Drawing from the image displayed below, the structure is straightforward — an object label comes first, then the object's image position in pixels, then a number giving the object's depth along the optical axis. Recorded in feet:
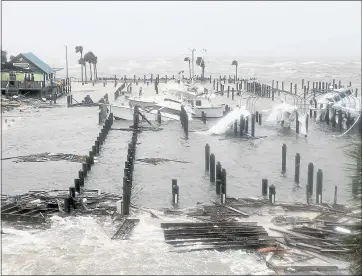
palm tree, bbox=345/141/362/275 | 30.60
